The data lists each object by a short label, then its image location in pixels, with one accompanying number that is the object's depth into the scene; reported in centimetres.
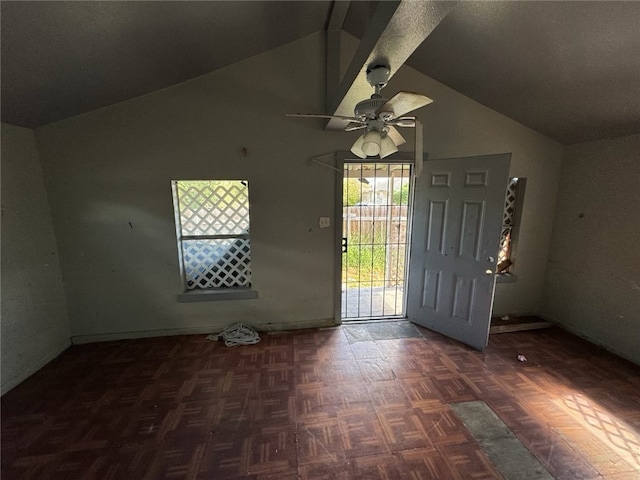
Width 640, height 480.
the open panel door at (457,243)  255
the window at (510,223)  329
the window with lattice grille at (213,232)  287
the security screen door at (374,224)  339
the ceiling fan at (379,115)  149
